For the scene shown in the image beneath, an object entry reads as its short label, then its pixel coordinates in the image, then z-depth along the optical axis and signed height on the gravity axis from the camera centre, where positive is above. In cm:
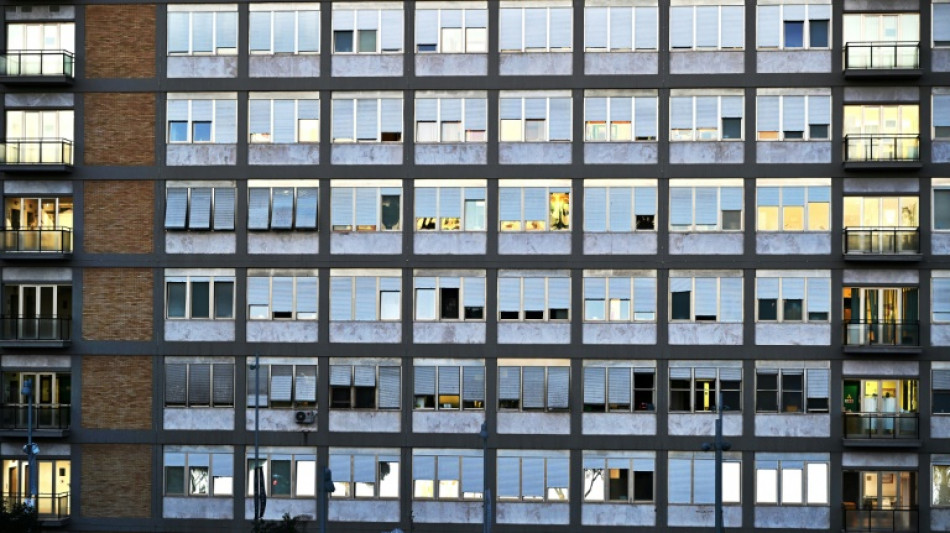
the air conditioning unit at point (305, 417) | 3600 -518
